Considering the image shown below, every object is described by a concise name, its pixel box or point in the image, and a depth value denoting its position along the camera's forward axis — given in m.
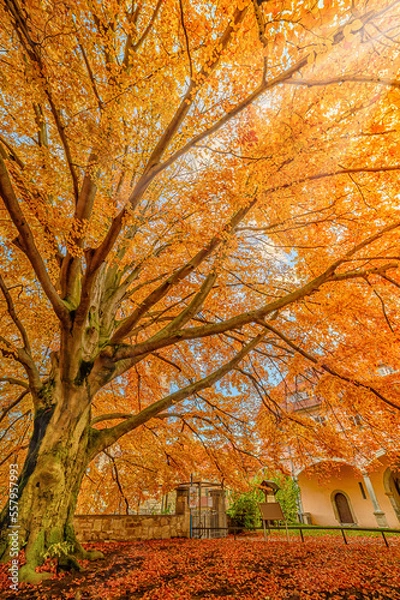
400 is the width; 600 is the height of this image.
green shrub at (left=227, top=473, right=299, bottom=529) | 14.45
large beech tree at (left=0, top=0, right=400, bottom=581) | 3.69
